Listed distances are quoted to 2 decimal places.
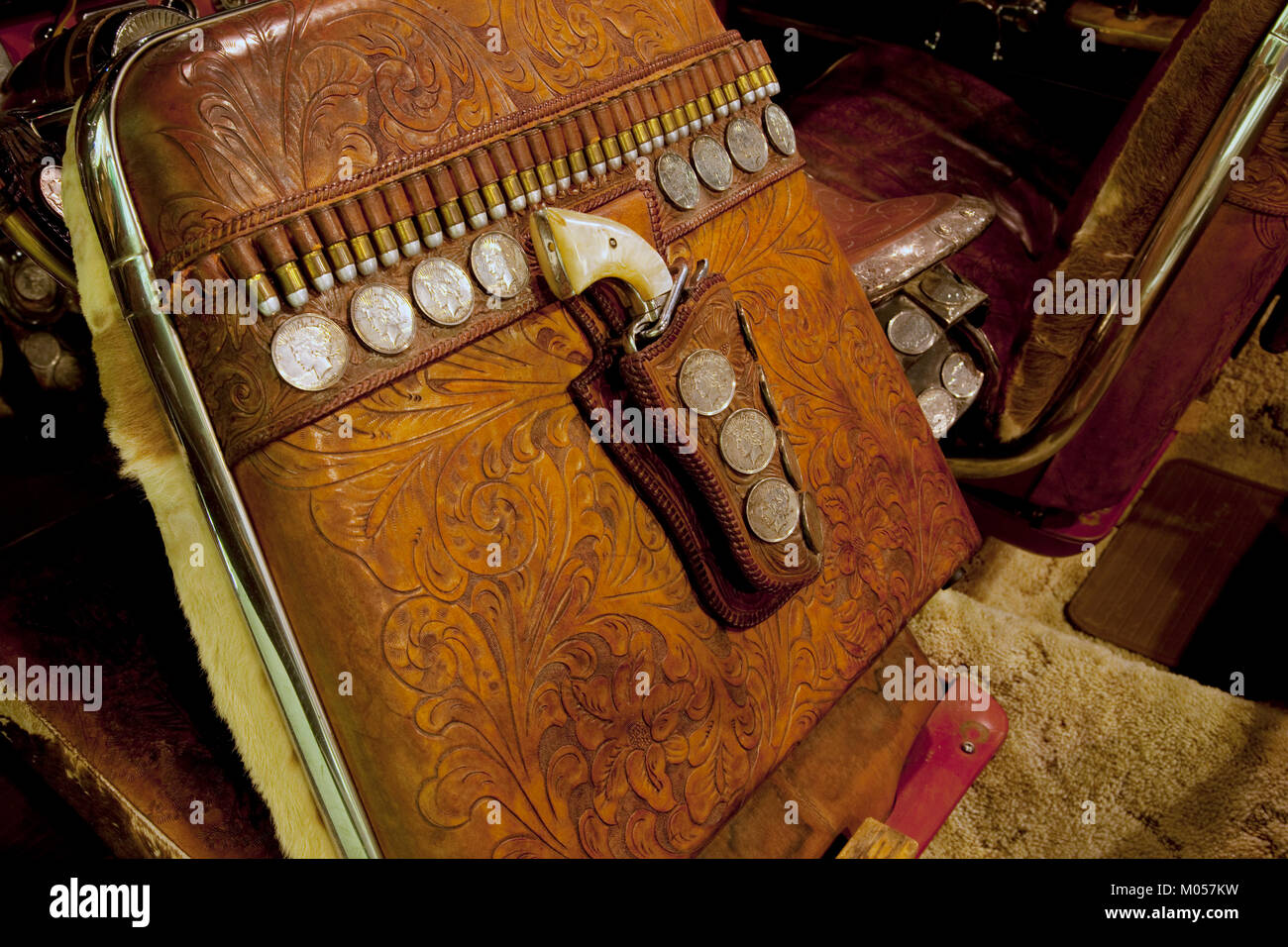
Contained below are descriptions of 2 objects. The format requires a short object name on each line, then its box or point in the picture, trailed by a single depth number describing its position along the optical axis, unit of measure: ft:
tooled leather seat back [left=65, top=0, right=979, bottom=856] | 1.58
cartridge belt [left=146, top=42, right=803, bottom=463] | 1.57
